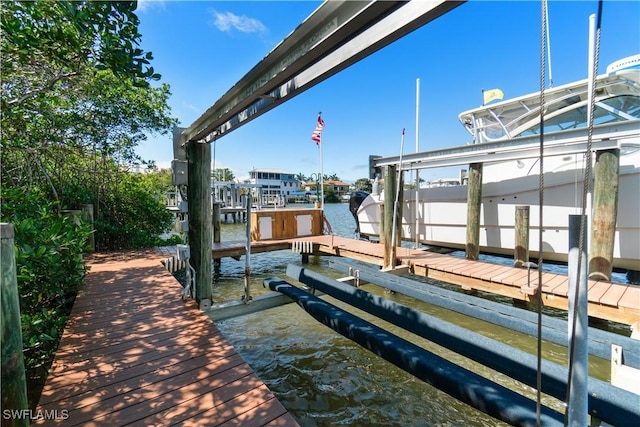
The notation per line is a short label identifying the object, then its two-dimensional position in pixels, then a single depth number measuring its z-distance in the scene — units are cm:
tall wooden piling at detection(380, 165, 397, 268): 747
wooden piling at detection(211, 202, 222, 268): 1058
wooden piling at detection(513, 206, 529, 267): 672
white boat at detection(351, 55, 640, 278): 648
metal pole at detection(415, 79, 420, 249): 907
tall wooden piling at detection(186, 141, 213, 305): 434
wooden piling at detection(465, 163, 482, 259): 766
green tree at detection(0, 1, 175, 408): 284
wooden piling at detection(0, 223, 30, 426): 157
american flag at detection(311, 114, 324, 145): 1215
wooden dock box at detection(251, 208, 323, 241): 1093
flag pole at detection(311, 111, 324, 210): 1214
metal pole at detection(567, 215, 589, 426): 125
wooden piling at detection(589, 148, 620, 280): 532
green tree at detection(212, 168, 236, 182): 6556
